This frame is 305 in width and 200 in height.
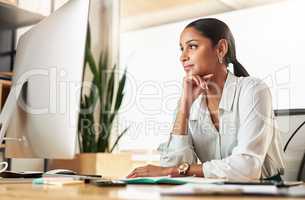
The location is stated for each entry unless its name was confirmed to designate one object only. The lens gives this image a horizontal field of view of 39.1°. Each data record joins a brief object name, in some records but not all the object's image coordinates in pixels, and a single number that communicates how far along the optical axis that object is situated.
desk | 0.63
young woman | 1.36
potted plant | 2.66
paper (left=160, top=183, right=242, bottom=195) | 0.66
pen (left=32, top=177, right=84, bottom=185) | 0.96
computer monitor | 1.14
